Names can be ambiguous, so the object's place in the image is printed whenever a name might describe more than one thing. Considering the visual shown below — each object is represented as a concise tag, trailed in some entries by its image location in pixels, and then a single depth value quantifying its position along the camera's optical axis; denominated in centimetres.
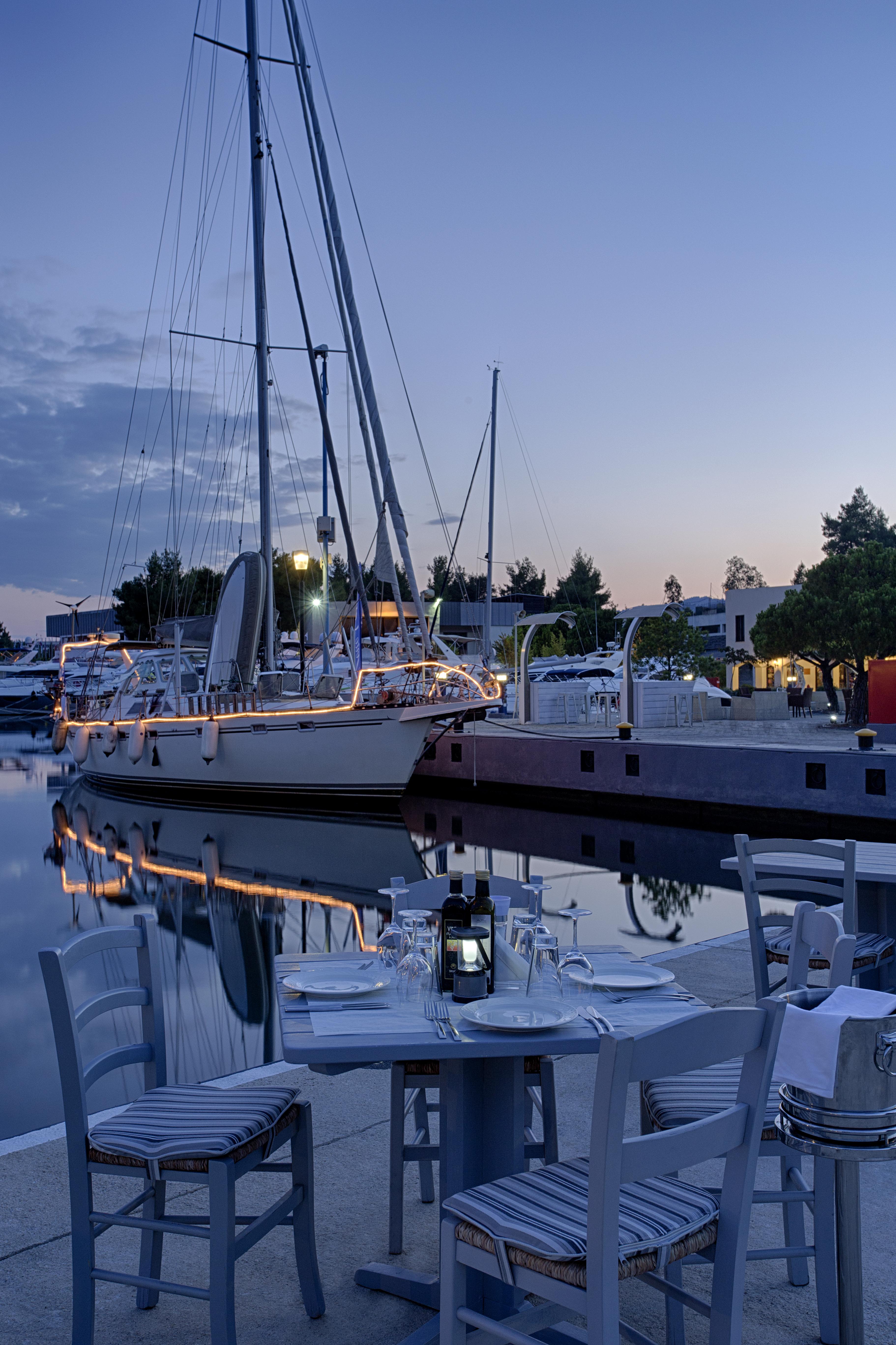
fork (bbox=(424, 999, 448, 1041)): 231
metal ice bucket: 185
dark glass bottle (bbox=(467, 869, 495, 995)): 262
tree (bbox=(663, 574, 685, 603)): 12031
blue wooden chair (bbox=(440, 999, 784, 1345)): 167
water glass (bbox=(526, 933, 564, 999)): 261
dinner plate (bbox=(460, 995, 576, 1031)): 226
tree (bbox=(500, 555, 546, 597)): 9512
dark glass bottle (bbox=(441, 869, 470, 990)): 260
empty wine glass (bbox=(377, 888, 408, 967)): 285
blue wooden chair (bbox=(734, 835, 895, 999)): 409
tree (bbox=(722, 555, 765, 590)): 10994
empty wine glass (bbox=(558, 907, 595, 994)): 268
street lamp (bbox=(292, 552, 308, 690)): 2119
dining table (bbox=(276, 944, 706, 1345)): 217
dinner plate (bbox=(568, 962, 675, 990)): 265
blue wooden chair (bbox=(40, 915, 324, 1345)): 226
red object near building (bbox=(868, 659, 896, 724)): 2039
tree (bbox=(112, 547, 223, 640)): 5628
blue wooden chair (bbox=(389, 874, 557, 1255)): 287
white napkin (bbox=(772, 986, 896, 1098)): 185
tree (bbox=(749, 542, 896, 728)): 2877
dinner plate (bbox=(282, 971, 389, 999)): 259
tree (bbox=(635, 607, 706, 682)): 4378
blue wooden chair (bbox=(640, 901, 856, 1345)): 243
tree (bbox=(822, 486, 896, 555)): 6650
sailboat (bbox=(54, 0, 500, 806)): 1909
